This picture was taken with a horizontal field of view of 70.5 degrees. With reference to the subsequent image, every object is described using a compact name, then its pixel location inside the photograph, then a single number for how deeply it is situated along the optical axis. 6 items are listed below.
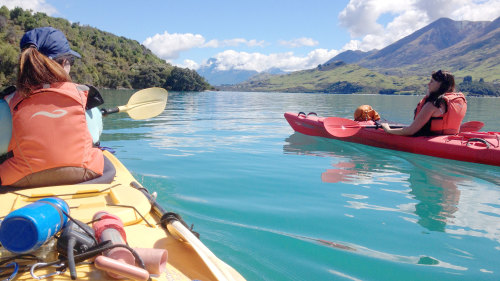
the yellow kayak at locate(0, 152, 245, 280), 1.82
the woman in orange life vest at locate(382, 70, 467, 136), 7.68
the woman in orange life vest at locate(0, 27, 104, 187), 2.63
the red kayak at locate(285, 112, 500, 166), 7.29
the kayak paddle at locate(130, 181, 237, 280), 1.93
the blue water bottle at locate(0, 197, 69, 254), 1.58
